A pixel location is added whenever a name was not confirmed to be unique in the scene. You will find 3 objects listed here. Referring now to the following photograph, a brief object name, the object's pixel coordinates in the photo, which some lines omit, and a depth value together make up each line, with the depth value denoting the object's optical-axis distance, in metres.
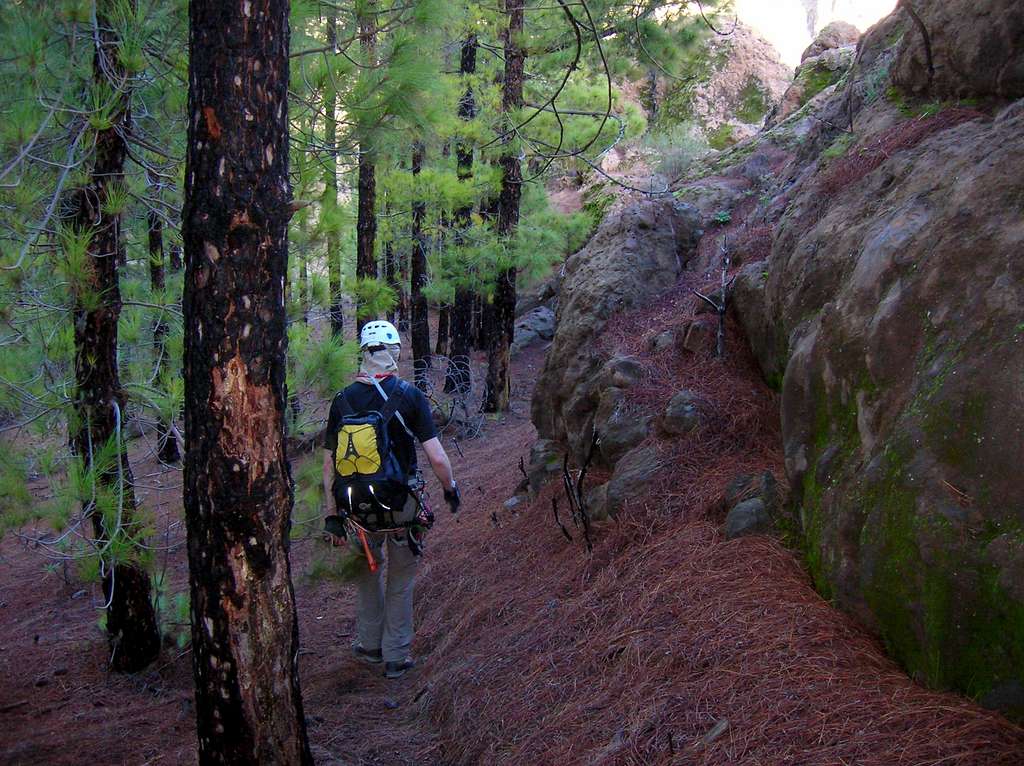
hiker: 4.80
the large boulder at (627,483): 5.46
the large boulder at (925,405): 2.74
